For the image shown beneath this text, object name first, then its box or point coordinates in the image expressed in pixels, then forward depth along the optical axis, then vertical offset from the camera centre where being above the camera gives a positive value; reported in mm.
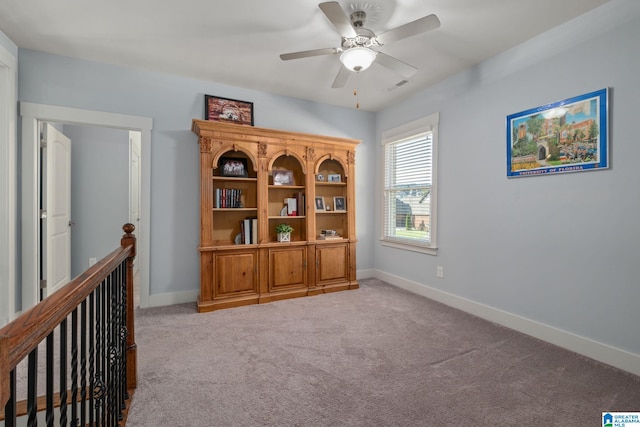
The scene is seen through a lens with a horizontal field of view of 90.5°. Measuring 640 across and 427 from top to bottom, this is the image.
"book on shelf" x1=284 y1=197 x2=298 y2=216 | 4086 +82
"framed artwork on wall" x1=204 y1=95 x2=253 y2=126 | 3726 +1235
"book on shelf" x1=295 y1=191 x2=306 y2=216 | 4074 +120
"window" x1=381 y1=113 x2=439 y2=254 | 3861 +353
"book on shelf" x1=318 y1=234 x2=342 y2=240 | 4199 -333
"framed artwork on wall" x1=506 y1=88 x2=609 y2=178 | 2348 +610
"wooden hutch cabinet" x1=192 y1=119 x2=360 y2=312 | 3443 -11
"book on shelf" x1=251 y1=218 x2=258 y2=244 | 3715 -212
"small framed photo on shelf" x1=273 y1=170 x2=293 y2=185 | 4031 +453
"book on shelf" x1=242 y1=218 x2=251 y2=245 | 3701 -217
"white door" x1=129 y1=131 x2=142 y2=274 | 4609 +510
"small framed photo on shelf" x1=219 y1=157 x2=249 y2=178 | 3678 +530
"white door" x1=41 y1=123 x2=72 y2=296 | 3236 +51
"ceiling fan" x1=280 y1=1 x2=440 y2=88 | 1995 +1213
